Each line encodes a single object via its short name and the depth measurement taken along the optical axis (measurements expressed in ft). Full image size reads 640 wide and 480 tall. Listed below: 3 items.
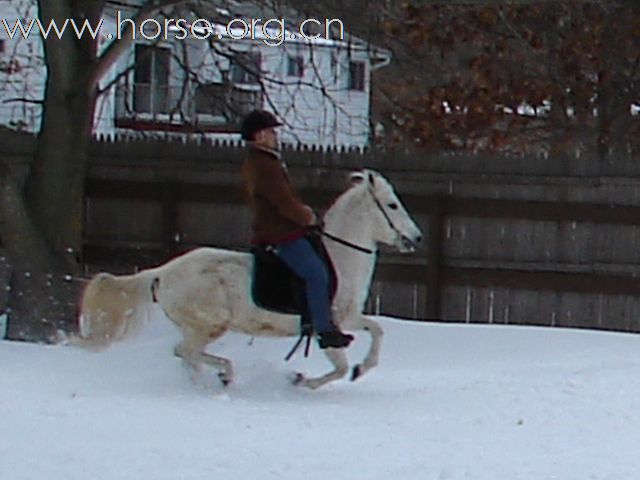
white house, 92.73
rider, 55.42
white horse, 57.72
